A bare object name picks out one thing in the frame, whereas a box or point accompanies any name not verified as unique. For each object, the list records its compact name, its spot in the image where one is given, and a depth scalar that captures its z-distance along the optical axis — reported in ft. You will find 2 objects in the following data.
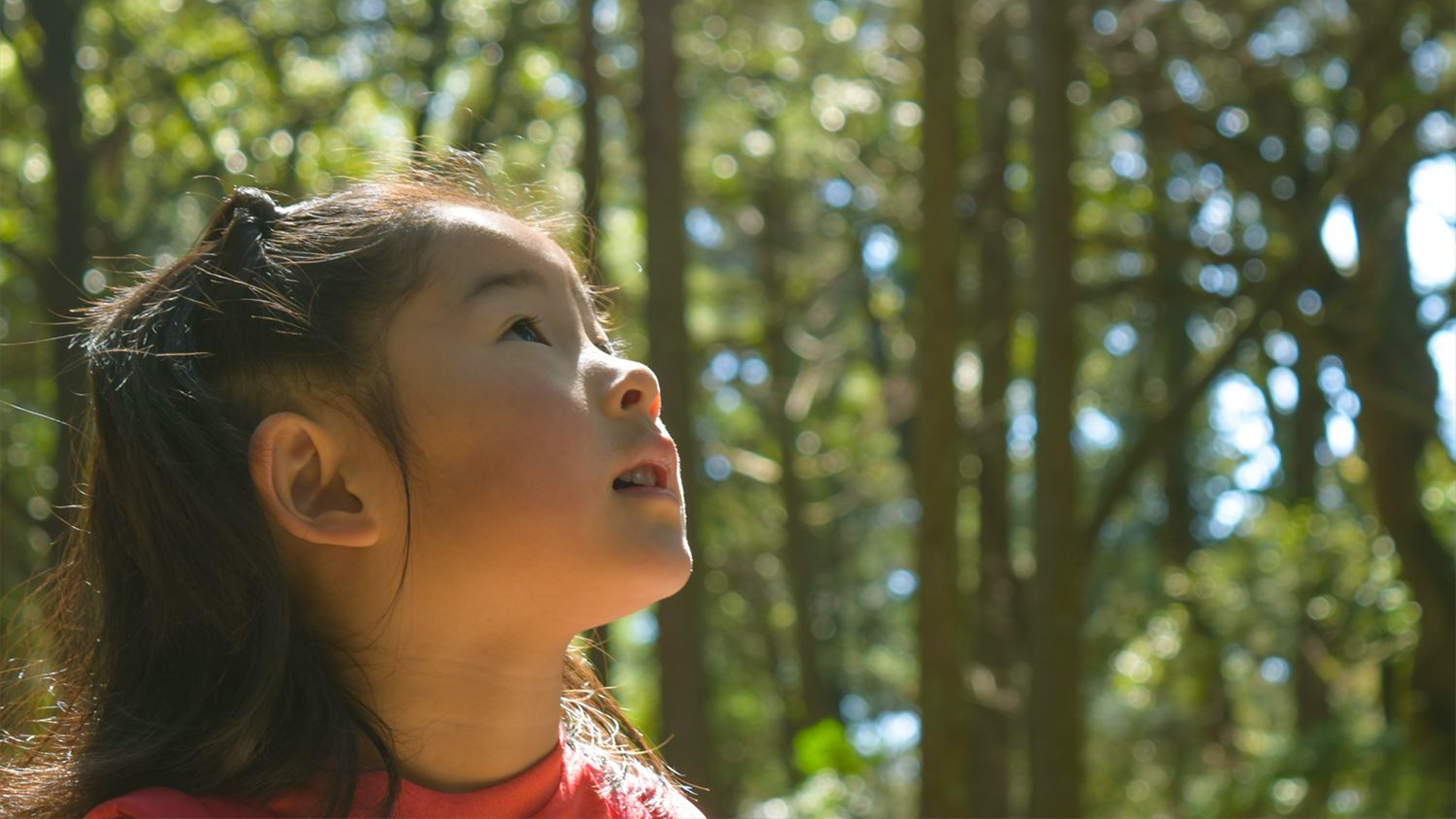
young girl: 4.17
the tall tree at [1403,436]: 22.40
